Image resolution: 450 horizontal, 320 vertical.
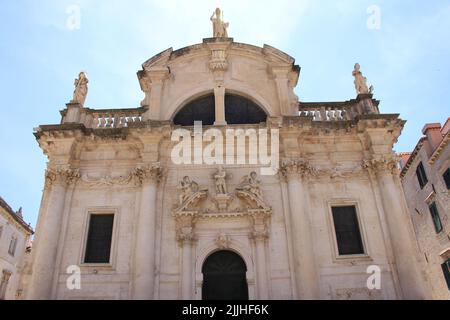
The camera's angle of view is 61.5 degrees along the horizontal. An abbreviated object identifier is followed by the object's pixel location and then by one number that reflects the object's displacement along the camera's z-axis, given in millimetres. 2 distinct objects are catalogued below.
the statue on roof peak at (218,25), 16422
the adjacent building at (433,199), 18505
